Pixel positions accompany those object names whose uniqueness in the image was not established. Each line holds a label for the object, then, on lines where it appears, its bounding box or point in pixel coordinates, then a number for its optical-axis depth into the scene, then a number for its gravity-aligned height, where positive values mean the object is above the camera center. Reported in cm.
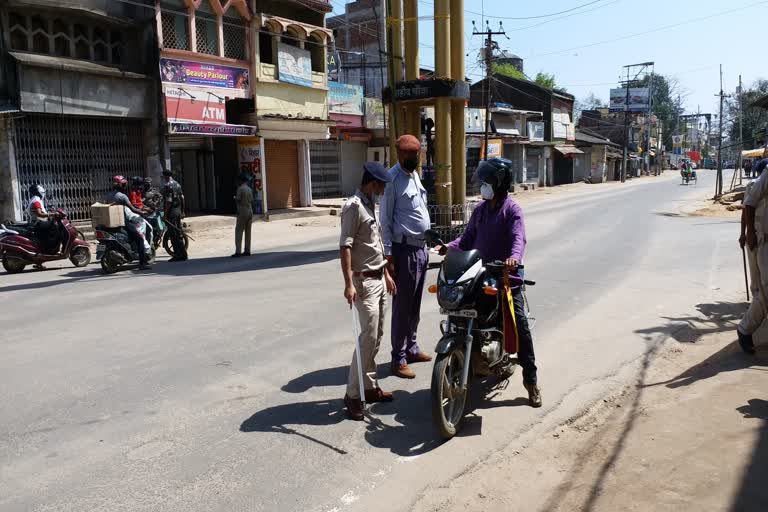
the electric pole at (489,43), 3704 +772
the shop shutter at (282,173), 2439 +36
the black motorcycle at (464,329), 416 -101
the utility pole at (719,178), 2940 -31
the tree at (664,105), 10800 +1105
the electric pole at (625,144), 6259 +274
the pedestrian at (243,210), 1324 -52
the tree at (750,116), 7975 +683
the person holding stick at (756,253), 561 -71
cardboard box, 1141 -48
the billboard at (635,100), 8181 +901
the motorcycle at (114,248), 1134 -105
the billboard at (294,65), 2255 +407
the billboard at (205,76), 1870 +322
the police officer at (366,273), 457 -64
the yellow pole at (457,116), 1378 +131
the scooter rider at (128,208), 1158 -38
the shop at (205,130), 1882 +158
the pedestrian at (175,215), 1300 -59
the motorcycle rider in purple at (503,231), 473 -40
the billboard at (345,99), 2917 +368
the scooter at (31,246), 1141 -99
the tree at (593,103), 10401 +1158
